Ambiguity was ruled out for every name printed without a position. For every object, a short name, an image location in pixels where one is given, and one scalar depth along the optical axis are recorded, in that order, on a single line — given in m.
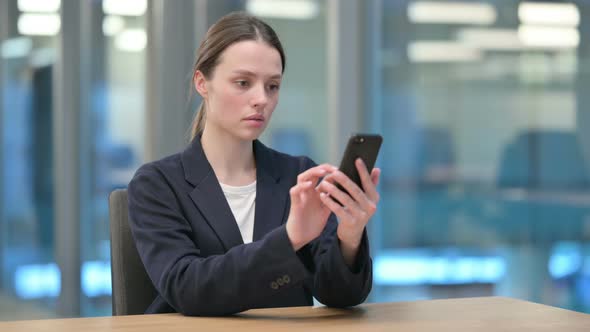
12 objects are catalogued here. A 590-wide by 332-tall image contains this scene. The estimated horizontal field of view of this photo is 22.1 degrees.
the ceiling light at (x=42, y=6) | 12.14
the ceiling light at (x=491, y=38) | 6.60
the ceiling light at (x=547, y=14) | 6.55
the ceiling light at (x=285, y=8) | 6.92
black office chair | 3.51
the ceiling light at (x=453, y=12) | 6.56
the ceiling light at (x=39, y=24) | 12.08
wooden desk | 2.82
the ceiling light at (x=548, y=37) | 6.60
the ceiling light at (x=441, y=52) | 6.57
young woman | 2.97
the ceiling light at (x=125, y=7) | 9.94
